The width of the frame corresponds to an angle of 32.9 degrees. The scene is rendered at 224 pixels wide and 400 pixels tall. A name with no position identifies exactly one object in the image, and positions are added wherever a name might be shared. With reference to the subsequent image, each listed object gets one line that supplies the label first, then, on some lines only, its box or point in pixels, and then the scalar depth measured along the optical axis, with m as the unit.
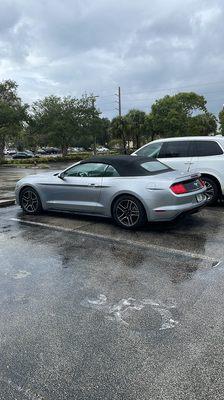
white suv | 9.29
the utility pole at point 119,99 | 48.47
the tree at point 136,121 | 50.68
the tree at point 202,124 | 51.79
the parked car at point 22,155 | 51.76
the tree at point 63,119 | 35.69
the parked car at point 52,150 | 74.89
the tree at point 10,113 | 33.29
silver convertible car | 6.71
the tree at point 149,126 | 49.16
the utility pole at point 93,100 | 38.05
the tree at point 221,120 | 57.78
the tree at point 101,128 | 38.03
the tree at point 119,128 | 49.91
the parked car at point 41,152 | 71.88
